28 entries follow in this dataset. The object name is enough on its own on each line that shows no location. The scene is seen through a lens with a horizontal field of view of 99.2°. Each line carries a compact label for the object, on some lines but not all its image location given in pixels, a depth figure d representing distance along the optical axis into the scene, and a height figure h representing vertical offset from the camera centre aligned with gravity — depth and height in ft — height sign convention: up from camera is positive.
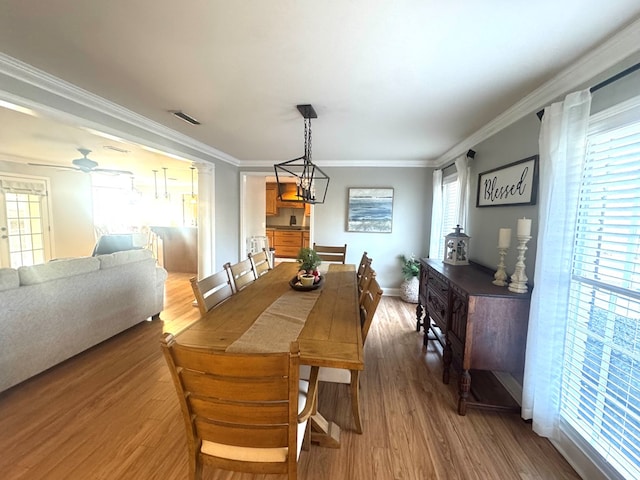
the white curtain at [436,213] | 13.41 +0.42
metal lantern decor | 9.16 -0.90
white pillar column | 13.25 -0.06
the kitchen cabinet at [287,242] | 26.63 -2.41
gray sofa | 6.73 -2.82
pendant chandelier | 6.88 +1.18
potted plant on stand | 14.03 -3.17
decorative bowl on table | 7.38 -1.84
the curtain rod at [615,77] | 4.31 +2.48
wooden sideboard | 6.05 -2.45
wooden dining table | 4.18 -2.03
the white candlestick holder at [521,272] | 6.17 -1.12
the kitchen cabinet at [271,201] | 26.41 +1.60
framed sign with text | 6.62 +1.08
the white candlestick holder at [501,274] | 6.81 -1.28
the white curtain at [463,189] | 10.03 +1.23
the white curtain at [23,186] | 16.65 +1.59
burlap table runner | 4.36 -2.03
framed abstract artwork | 15.01 +0.61
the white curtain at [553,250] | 5.06 -0.50
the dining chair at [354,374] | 5.28 -3.13
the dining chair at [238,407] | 2.95 -2.26
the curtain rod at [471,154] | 9.70 +2.45
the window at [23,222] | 16.87 -0.72
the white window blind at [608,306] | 4.24 -1.39
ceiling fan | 12.88 +2.37
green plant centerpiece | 7.79 -1.25
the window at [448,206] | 12.13 +0.75
